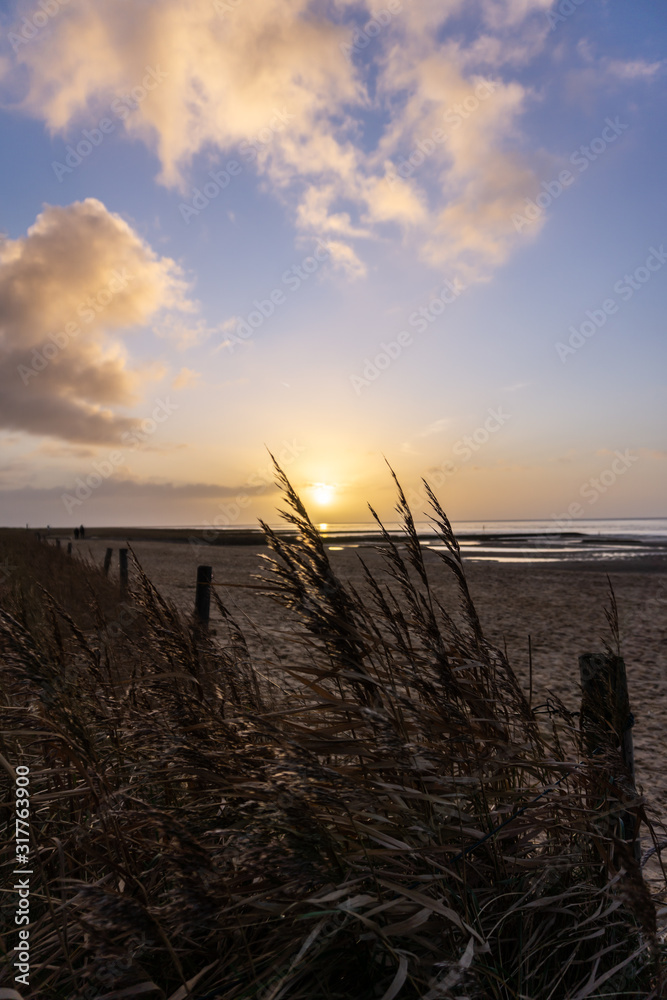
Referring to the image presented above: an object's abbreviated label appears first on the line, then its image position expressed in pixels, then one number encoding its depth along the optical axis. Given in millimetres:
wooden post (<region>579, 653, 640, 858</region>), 1953
